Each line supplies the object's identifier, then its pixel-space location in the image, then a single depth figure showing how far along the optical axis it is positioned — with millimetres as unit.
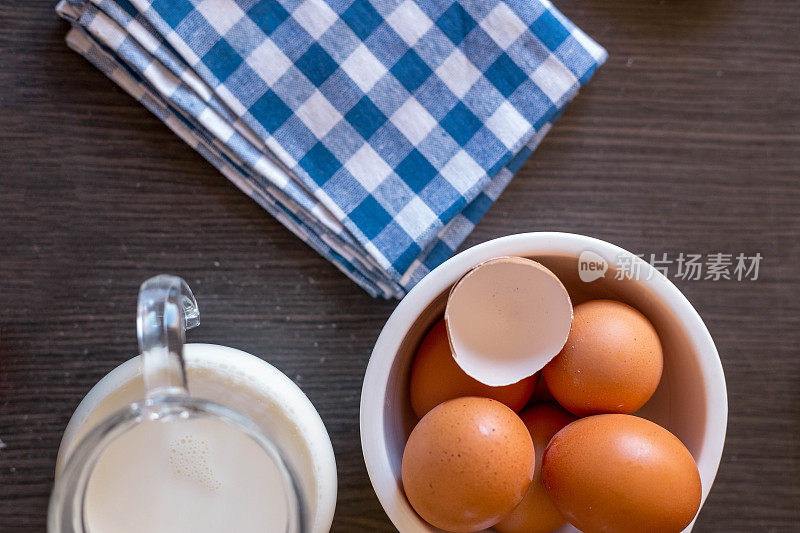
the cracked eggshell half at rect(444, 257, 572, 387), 517
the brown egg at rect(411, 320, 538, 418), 532
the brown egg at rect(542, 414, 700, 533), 475
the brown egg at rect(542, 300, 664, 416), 512
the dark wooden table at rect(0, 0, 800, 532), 642
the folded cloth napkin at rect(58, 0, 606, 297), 618
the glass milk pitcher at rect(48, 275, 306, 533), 447
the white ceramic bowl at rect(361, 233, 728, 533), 513
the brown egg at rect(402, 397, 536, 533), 472
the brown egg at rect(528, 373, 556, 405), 597
